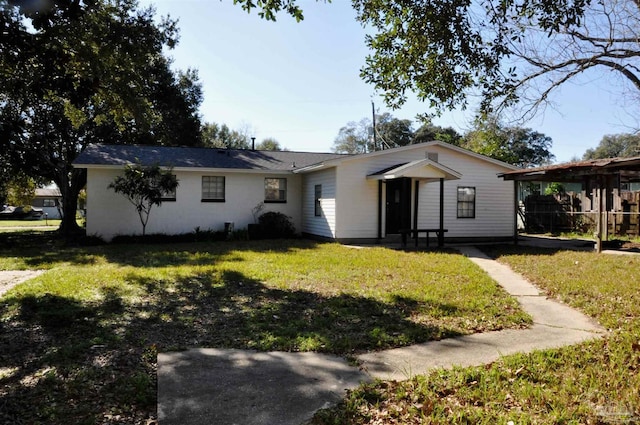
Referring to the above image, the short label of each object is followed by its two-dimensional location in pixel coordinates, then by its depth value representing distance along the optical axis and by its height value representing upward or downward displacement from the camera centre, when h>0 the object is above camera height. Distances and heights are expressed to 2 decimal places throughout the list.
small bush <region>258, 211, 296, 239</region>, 17.11 -0.21
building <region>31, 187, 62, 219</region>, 43.67 +1.72
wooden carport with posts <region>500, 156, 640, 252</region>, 11.99 +1.63
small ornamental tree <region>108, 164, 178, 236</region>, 14.68 +1.19
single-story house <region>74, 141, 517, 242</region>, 15.19 +1.03
